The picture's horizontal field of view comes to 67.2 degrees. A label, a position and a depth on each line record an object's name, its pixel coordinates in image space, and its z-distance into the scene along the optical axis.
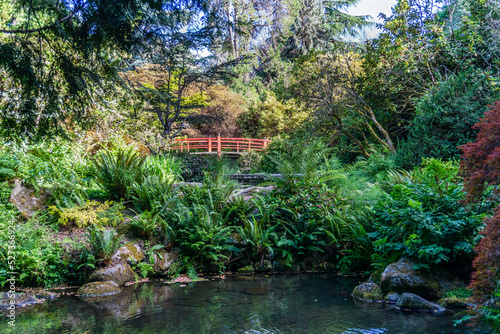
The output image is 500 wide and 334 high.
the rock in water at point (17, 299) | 4.60
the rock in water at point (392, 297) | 4.54
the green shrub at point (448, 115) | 8.16
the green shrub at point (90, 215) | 6.20
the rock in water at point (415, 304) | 4.18
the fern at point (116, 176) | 7.29
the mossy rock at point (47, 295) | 5.00
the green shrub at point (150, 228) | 6.36
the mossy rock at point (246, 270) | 6.44
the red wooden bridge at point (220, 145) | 20.20
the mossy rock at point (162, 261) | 6.20
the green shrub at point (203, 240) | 6.33
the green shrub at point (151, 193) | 6.99
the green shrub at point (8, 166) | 6.93
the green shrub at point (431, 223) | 4.37
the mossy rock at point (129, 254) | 5.86
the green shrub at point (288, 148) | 8.08
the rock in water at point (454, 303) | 4.15
